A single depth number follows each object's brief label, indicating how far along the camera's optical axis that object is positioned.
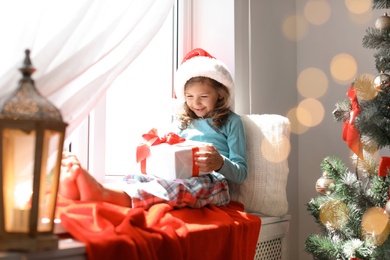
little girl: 1.35
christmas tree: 1.63
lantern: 0.98
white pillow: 1.87
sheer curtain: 1.25
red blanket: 1.10
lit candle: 0.98
